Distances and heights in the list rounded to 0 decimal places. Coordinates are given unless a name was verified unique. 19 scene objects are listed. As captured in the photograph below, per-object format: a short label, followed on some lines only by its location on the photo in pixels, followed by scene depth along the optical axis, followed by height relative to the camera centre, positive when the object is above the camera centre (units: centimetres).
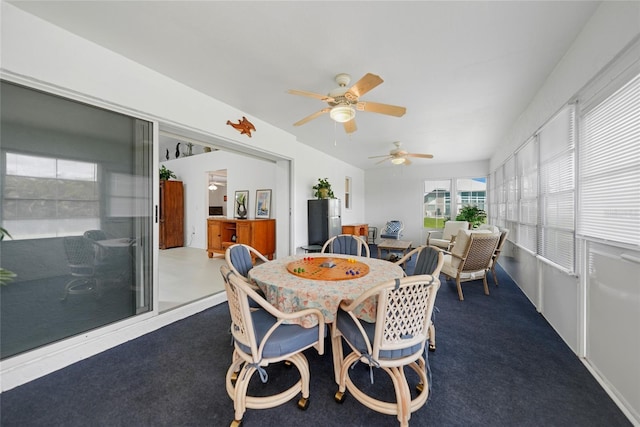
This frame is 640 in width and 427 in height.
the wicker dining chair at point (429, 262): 192 -43
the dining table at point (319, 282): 149 -50
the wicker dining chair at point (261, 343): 128 -79
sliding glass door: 167 -6
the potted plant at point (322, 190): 510 +48
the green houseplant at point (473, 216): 616 -10
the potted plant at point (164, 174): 641 +105
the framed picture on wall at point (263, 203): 553 +19
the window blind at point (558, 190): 212 +23
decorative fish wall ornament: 322 +121
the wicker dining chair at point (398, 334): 125 -72
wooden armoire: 635 -8
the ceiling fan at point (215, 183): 683 +94
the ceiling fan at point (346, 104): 213 +107
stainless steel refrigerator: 493 -18
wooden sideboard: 488 -52
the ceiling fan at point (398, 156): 464 +114
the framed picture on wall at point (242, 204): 584 +18
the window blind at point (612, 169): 143 +31
